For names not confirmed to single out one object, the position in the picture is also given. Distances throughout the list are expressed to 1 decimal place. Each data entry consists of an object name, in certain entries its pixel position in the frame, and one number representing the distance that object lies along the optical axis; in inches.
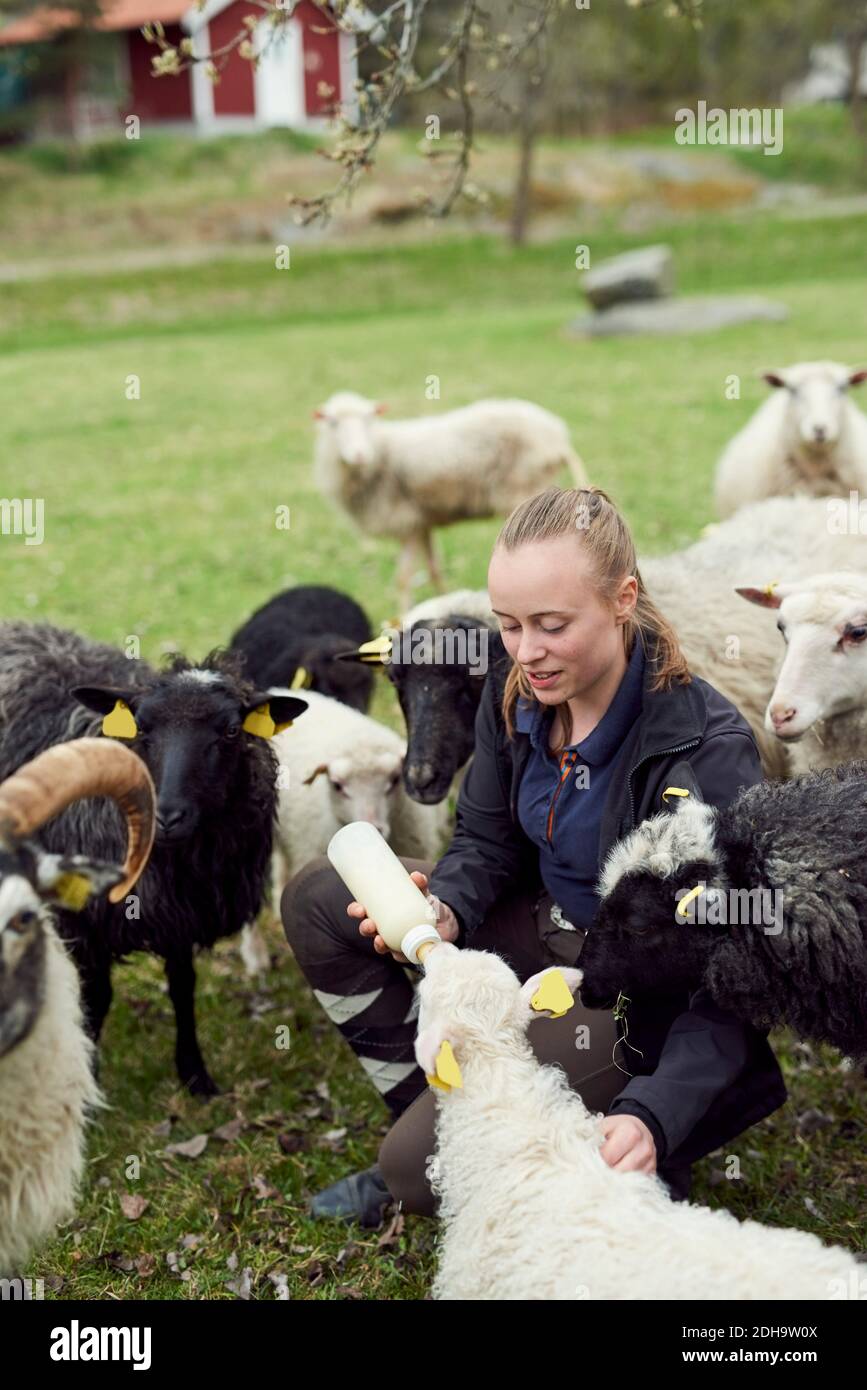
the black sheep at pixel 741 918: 116.3
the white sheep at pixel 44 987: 102.4
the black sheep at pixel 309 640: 235.0
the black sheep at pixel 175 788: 160.6
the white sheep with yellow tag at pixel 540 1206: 95.7
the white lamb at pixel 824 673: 160.1
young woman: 122.3
